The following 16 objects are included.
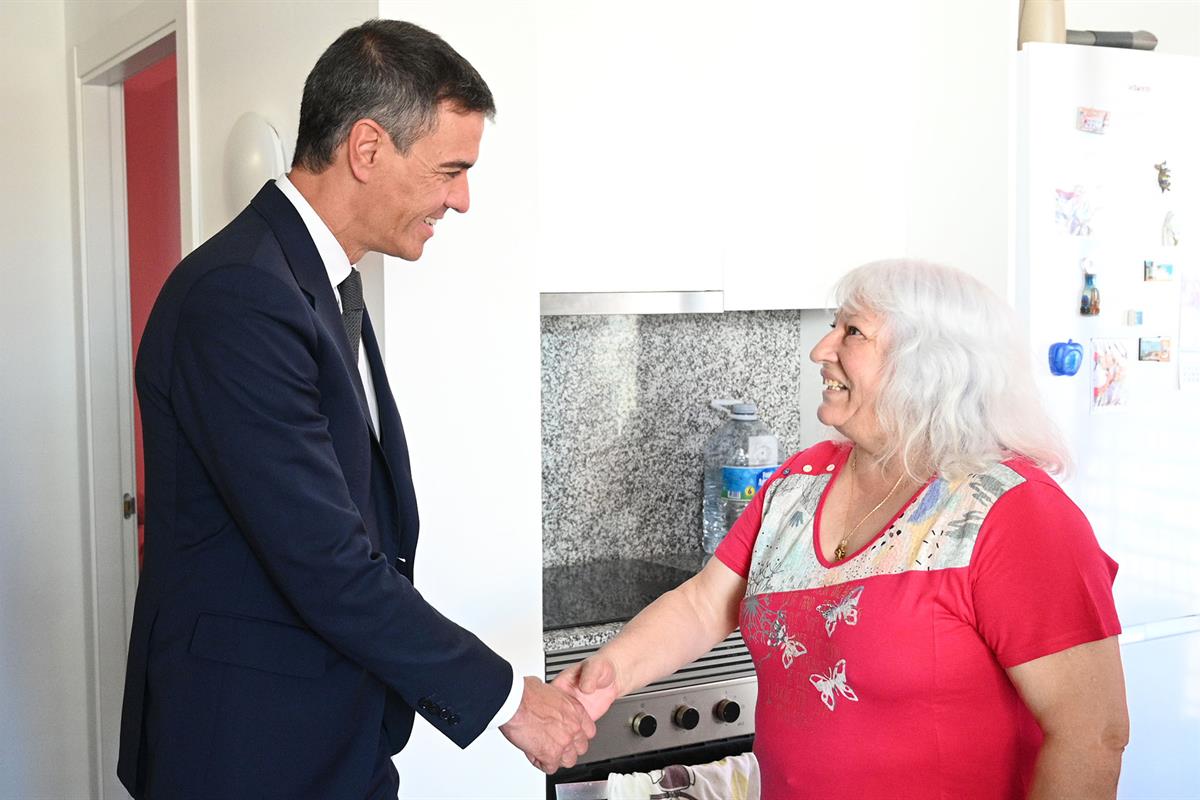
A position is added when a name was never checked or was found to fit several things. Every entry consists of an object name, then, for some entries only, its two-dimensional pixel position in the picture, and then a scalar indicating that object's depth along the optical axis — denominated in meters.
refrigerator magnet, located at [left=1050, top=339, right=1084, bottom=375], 2.62
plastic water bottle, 2.97
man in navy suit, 1.48
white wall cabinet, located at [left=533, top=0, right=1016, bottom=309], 2.54
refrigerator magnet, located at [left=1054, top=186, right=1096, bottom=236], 2.64
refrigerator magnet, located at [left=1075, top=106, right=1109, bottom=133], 2.63
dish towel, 2.30
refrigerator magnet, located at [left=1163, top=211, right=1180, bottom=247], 2.74
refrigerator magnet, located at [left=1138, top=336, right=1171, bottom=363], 2.75
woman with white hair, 1.45
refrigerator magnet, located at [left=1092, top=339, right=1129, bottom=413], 2.69
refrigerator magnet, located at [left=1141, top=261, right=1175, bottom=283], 2.73
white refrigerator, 2.63
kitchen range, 2.36
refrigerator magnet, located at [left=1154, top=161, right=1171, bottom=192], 2.72
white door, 3.26
